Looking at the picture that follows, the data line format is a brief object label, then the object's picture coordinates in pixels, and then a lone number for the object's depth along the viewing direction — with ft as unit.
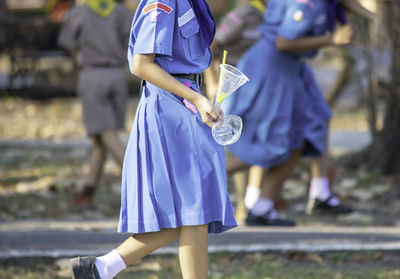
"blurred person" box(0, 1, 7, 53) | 84.73
